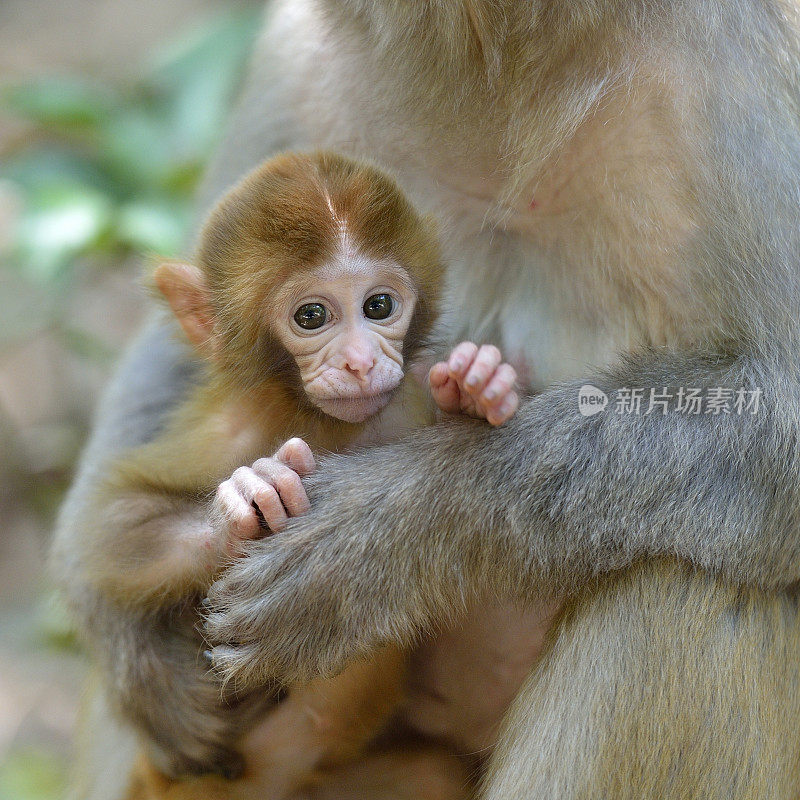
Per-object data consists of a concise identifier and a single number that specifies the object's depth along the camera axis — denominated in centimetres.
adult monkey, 192
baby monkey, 195
